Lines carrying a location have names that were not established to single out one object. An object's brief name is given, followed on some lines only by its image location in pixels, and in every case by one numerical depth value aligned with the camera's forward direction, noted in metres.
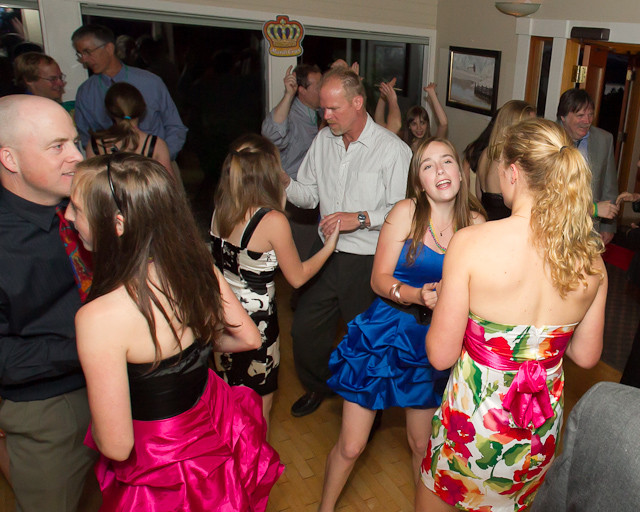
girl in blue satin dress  2.15
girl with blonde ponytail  1.51
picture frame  5.19
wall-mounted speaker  4.16
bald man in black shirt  1.62
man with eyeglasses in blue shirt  4.03
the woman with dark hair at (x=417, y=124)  4.88
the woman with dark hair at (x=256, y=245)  2.36
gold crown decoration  5.11
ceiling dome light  4.39
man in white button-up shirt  2.94
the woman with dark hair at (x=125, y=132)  3.18
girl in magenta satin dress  1.37
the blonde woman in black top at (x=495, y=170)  2.97
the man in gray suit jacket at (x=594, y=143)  3.70
